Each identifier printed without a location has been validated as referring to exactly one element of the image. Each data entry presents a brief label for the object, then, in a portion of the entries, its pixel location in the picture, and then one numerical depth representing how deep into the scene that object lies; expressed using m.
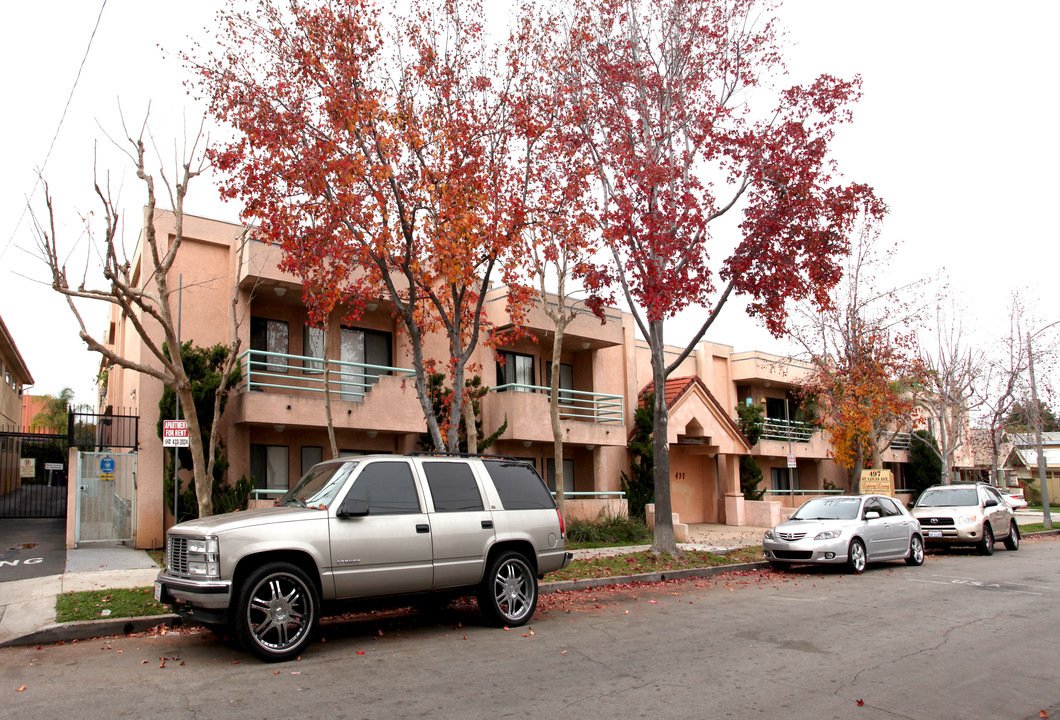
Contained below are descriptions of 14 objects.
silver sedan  15.63
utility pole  28.84
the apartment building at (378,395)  17.70
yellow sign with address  28.44
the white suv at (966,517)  19.73
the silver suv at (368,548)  7.61
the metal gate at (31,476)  27.11
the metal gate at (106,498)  16.98
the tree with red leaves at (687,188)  15.72
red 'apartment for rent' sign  12.90
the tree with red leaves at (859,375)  25.38
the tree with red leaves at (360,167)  12.59
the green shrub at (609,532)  20.39
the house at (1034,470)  56.09
